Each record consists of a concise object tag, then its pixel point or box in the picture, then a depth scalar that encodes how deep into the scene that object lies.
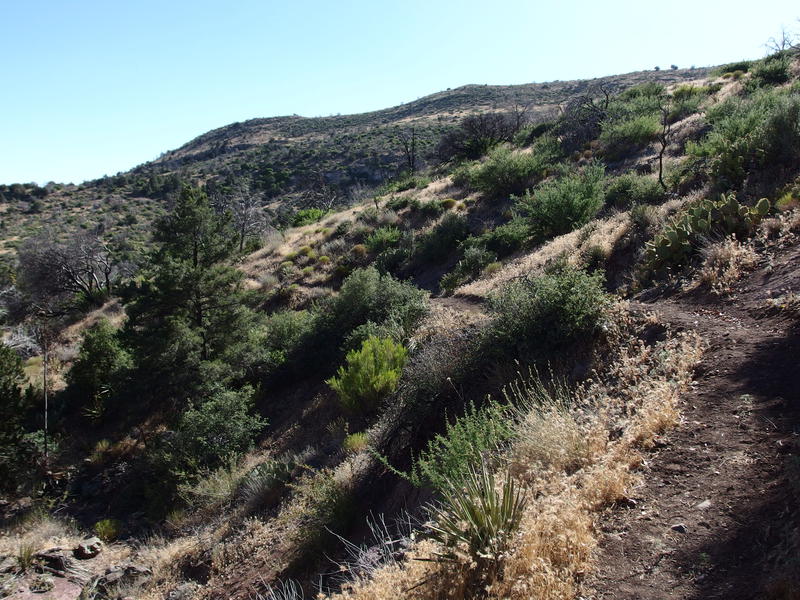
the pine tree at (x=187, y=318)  13.87
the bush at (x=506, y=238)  15.39
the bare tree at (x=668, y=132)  18.19
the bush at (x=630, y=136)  19.56
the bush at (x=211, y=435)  10.67
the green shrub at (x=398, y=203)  24.59
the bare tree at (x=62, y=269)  26.70
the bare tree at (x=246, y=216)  30.41
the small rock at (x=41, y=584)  7.51
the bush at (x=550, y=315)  6.04
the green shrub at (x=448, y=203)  22.22
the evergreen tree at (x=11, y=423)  11.90
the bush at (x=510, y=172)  20.86
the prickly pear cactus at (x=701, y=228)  6.81
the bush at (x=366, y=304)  12.91
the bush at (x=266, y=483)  8.02
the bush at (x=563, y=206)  14.02
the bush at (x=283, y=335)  14.32
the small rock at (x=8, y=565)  7.85
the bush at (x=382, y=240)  21.20
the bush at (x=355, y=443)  7.83
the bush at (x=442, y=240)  18.30
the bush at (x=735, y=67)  25.62
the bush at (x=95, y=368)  16.75
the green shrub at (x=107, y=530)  10.08
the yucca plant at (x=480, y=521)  3.05
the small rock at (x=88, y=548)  8.80
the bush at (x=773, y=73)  19.19
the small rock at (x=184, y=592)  6.57
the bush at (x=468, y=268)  14.84
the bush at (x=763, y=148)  8.91
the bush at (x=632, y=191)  12.34
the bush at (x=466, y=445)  3.97
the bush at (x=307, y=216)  30.95
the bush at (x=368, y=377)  9.32
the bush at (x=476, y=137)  31.08
